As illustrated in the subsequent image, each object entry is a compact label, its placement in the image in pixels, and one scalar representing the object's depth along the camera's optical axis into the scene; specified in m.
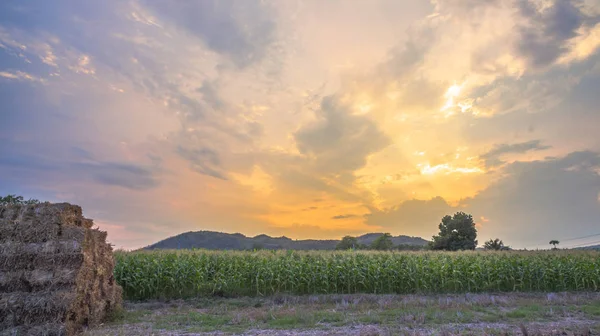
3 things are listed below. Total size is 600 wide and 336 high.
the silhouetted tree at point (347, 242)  45.08
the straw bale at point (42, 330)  9.84
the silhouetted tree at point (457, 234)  49.22
